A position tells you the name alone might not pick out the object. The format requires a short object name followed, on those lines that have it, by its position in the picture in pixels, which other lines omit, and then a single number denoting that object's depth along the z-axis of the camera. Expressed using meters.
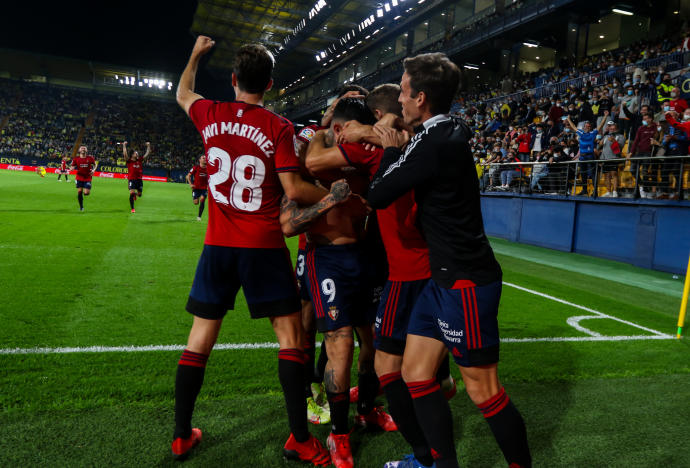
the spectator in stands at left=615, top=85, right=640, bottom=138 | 13.27
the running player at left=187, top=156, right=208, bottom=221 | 16.03
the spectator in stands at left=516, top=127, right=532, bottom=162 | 15.82
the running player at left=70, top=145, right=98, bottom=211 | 15.90
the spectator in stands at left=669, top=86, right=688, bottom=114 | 11.52
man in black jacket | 2.06
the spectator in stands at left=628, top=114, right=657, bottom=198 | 10.76
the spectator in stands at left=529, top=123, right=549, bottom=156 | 16.06
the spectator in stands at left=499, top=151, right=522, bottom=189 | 14.91
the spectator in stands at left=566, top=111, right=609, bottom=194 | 12.32
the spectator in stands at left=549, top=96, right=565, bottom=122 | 16.42
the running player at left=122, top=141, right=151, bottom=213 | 16.55
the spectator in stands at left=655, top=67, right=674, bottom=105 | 13.20
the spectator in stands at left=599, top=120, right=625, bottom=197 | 11.39
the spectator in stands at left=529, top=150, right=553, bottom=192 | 13.81
